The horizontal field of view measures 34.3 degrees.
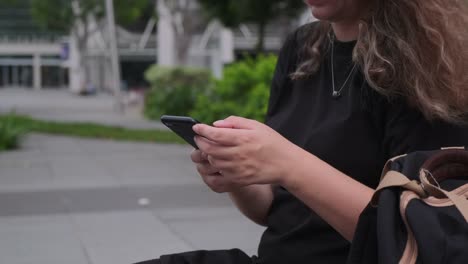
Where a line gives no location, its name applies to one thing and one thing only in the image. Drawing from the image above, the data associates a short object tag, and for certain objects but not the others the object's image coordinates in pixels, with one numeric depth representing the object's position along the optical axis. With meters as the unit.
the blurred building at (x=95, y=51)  52.16
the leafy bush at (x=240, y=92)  9.33
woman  1.46
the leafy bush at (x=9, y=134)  13.19
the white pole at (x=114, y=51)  27.22
